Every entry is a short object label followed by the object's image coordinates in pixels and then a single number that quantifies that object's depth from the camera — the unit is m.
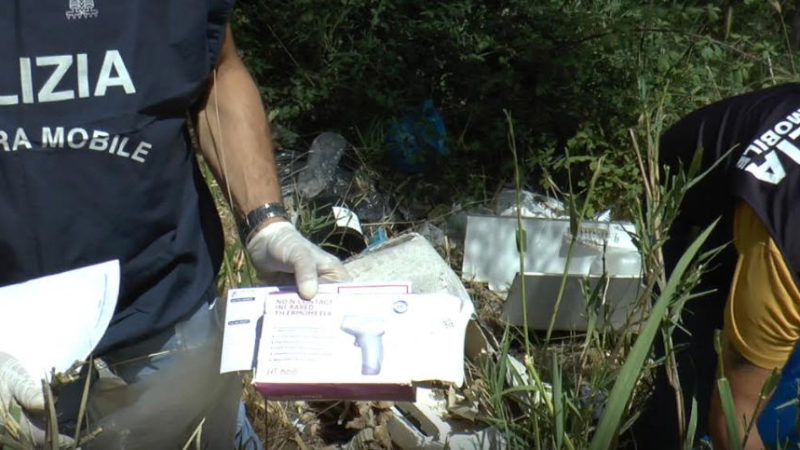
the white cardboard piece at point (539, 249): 3.47
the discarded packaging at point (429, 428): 2.67
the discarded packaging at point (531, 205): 3.93
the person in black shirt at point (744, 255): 2.06
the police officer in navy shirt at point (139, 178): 1.82
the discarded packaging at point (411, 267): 3.05
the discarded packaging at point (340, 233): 3.50
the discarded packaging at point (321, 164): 3.98
